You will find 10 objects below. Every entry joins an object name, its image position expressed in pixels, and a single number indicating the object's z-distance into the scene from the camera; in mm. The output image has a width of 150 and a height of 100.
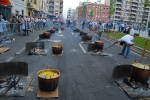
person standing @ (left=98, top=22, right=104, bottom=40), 13098
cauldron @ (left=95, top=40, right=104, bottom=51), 7545
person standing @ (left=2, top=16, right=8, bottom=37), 9293
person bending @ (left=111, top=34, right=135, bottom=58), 6884
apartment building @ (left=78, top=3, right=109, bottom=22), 76561
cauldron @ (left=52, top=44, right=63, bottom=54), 6659
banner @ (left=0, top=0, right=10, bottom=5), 9835
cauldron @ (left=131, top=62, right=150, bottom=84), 3880
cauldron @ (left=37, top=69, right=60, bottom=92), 3304
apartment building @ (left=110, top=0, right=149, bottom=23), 74904
